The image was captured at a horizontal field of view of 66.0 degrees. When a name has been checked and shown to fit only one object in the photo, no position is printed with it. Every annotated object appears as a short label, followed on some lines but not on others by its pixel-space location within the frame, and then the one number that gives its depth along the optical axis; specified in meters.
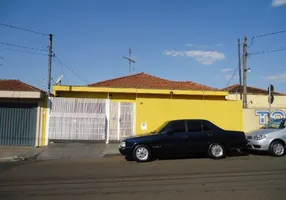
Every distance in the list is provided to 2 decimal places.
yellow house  12.12
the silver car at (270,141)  8.91
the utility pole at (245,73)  14.32
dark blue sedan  8.08
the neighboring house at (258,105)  12.75
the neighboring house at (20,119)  10.99
